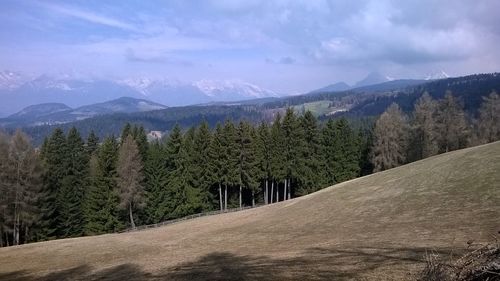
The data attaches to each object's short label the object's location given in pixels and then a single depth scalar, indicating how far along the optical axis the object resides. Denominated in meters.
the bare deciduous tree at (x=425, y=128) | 72.06
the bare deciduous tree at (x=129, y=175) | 61.88
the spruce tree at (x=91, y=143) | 79.38
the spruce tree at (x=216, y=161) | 71.75
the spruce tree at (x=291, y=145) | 73.88
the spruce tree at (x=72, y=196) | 65.50
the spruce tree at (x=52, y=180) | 60.09
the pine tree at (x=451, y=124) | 71.19
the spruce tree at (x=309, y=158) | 74.19
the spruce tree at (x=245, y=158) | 71.94
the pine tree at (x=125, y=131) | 77.62
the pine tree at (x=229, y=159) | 71.25
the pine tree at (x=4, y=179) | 52.50
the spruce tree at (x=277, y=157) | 73.69
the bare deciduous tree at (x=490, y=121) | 71.75
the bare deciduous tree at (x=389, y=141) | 74.31
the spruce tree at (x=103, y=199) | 62.66
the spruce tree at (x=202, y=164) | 72.56
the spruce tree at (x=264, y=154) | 73.75
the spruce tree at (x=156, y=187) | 70.25
